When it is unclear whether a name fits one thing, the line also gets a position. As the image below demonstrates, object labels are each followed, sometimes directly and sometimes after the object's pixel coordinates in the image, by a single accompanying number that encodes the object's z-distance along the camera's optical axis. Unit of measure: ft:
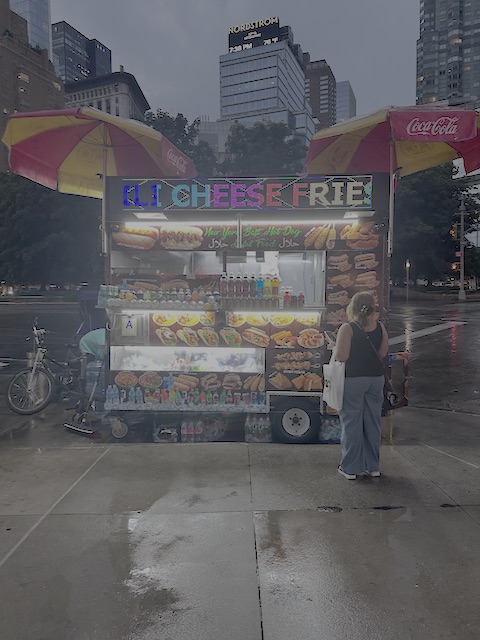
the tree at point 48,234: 155.53
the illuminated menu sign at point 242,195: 19.98
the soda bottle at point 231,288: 20.44
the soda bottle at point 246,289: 20.33
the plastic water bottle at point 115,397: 20.86
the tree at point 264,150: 157.28
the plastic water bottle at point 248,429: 20.47
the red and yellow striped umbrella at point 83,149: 19.45
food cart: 20.21
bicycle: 24.18
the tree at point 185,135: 157.69
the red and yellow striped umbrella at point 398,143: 16.97
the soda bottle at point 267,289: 20.16
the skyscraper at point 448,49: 560.20
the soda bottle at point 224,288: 20.52
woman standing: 15.83
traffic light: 143.84
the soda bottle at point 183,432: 20.55
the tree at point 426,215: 146.92
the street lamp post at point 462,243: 150.68
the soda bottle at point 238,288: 20.38
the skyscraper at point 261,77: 468.75
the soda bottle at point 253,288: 20.36
